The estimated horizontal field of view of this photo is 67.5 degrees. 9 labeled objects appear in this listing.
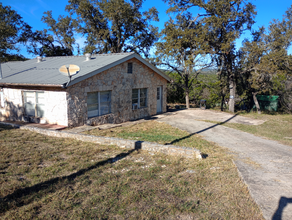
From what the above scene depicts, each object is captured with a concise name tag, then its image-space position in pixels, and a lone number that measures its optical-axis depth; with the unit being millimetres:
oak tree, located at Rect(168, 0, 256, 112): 15188
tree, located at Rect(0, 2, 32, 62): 23859
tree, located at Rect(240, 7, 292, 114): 15180
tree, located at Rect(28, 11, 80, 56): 27516
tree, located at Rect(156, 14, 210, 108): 15906
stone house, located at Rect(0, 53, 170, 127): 9633
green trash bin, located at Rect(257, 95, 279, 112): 19234
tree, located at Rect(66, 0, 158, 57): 23844
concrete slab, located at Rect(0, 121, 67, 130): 9253
